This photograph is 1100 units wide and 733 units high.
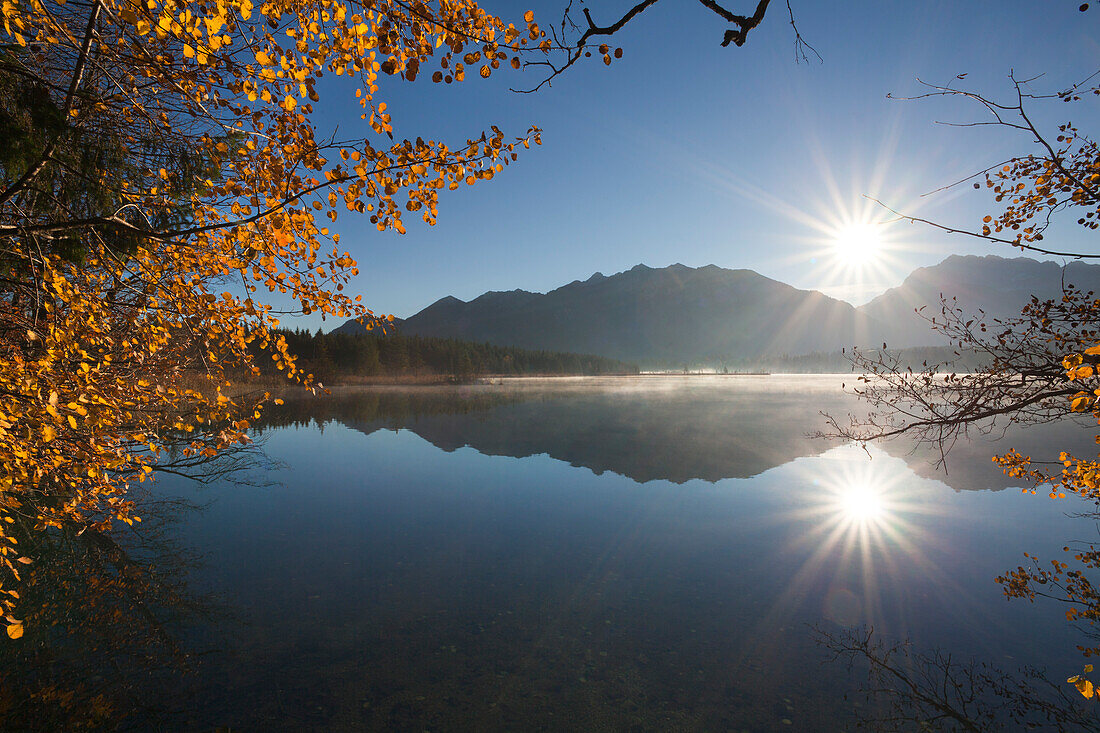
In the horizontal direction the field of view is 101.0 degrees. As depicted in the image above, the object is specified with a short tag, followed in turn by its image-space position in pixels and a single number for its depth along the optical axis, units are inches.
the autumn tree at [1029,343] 228.5
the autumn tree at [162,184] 157.0
